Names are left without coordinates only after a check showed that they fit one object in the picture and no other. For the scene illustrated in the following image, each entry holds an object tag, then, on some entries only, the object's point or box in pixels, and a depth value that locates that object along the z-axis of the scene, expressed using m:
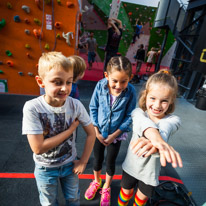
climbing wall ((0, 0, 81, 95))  3.12
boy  0.83
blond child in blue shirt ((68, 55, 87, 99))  1.33
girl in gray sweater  0.87
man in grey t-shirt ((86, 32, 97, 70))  6.82
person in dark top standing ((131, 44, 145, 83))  6.88
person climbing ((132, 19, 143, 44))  10.24
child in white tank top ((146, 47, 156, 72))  7.51
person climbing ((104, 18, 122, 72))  4.15
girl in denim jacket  1.21
